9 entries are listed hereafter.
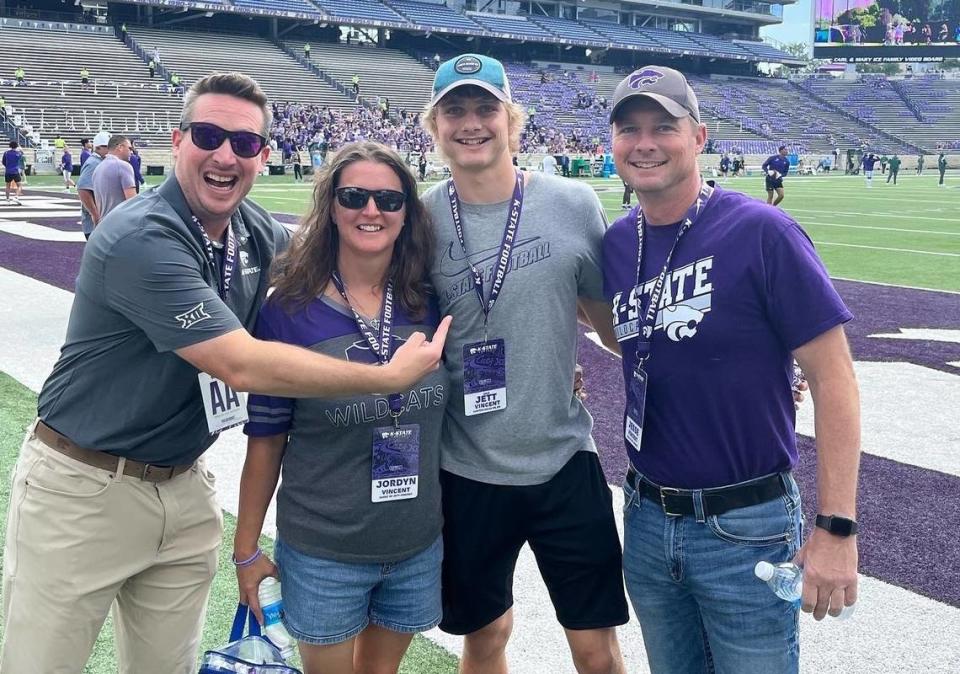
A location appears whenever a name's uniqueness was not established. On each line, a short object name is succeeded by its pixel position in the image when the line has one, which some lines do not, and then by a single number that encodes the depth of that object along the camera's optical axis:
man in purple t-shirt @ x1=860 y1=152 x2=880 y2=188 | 38.72
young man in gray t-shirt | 2.84
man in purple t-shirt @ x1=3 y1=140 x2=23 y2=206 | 23.25
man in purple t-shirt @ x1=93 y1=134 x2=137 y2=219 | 9.57
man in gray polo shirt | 2.43
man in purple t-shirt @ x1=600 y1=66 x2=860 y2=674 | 2.28
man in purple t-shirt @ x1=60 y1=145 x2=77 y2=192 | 28.15
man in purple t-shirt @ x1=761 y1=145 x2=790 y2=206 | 22.31
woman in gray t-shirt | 2.64
